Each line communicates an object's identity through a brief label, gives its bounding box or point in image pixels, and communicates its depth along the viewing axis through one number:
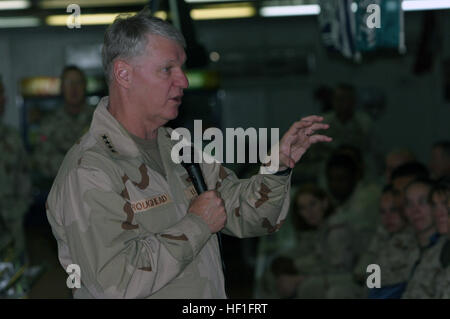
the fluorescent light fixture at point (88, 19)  8.08
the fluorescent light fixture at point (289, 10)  8.67
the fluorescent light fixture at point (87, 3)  7.78
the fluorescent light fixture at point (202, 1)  7.71
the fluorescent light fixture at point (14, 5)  8.12
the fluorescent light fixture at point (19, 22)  9.55
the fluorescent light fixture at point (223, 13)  8.96
